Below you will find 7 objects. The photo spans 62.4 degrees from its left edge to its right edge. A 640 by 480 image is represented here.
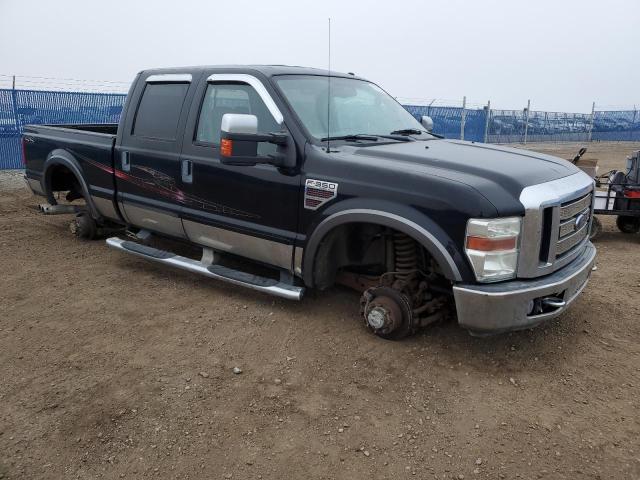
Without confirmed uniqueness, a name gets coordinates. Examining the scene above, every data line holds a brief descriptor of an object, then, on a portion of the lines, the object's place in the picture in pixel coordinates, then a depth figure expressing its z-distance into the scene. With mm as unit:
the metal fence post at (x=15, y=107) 11727
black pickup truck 3127
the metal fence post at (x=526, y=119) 25734
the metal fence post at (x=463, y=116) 20523
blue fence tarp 11758
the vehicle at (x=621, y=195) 6273
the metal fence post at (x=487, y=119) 22188
